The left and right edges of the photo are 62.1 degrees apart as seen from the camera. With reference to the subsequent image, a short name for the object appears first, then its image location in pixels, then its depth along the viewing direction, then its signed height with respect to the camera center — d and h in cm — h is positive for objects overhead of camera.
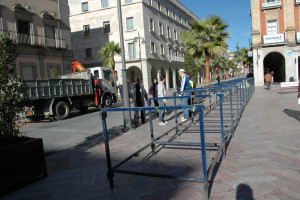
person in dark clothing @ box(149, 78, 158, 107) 981 -12
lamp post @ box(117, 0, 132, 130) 813 -2
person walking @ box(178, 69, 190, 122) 855 +11
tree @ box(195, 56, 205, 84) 5121 +467
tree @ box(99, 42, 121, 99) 1977 +305
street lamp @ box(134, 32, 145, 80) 2895 +579
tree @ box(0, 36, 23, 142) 385 +6
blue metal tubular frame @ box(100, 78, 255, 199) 302 -116
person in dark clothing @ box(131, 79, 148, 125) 896 -29
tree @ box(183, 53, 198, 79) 3909 +306
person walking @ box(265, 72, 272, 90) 2006 +18
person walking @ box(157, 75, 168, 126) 847 -27
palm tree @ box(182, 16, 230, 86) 1812 +357
